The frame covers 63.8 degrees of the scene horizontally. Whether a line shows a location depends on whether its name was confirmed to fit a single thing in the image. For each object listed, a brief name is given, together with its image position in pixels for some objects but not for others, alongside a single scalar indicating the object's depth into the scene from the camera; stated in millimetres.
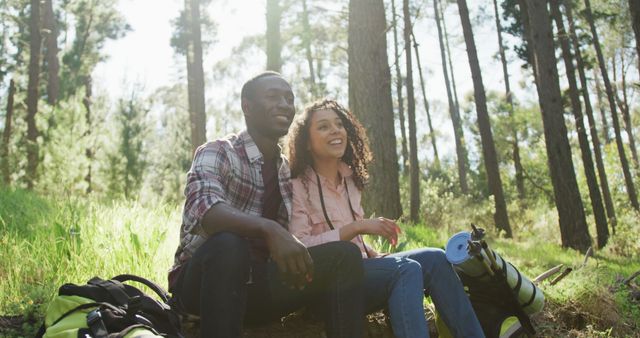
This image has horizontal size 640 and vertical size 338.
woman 2379
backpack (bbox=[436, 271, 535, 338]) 2703
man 1985
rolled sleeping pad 2617
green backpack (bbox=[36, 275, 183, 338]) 1773
